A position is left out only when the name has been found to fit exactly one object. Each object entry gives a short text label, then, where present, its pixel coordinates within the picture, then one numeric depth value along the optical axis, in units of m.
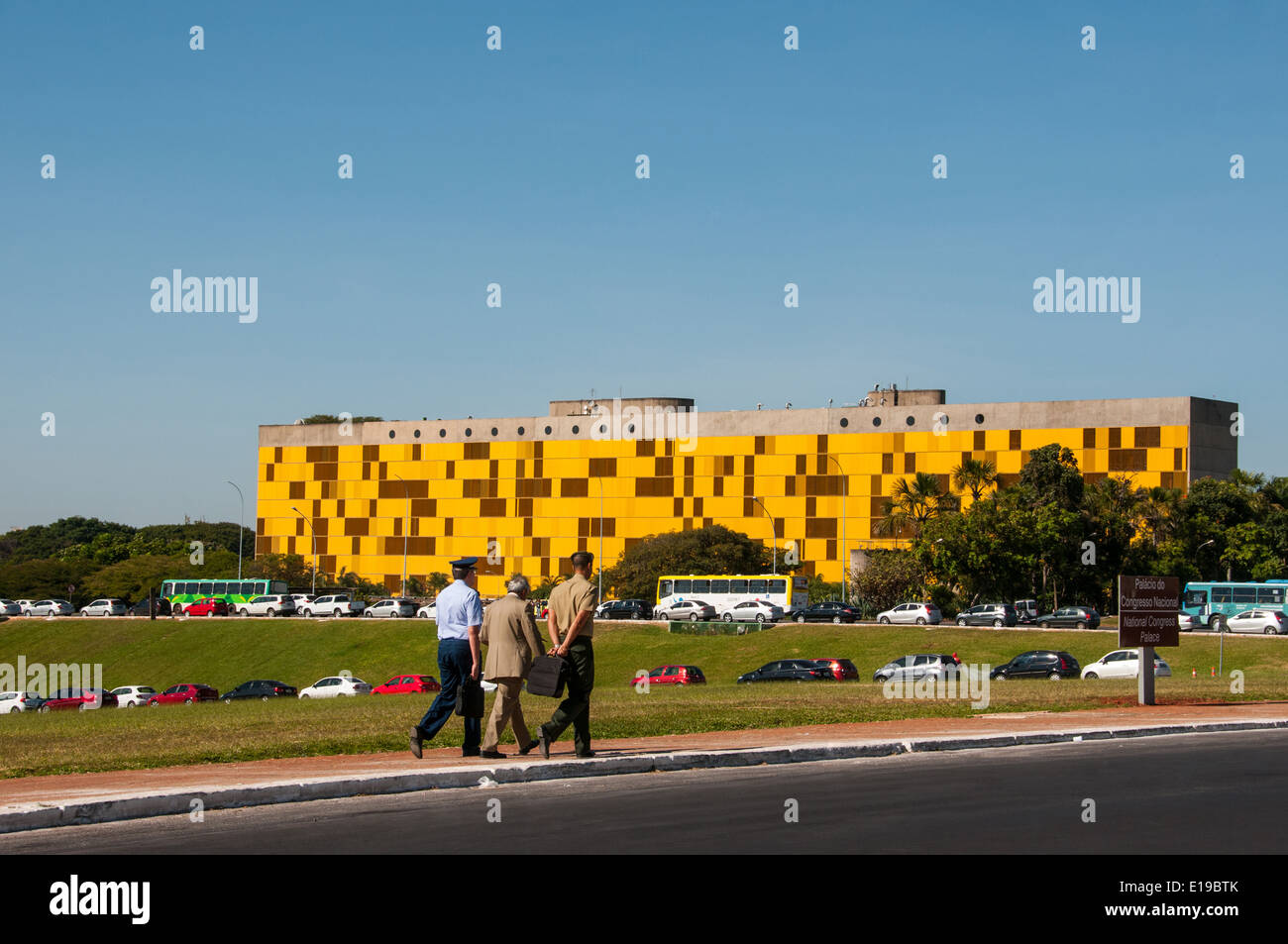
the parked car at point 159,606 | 104.44
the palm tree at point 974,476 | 97.74
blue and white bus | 78.29
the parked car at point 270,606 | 98.88
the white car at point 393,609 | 96.06
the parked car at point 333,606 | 98.06
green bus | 103.62
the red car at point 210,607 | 101.62
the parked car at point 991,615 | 77.56
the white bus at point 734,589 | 85.50
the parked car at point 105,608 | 106.94
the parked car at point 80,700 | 51.03
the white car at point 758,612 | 84.19
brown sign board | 24.42
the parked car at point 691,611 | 87.12
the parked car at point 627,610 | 91.94
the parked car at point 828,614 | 81.94
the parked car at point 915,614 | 78.75
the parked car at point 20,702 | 50.44
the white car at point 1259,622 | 71.44
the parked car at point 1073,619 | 75.12
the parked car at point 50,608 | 110.12
